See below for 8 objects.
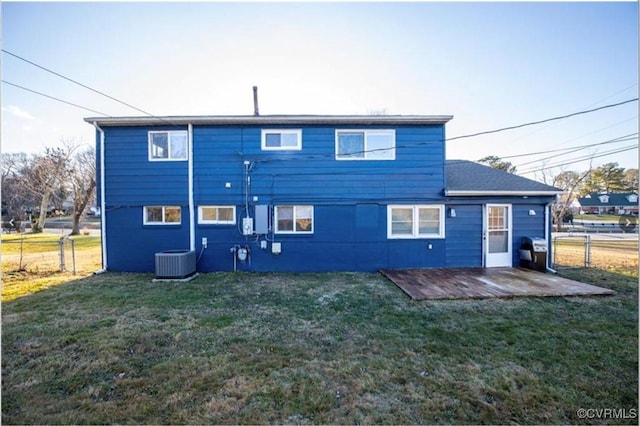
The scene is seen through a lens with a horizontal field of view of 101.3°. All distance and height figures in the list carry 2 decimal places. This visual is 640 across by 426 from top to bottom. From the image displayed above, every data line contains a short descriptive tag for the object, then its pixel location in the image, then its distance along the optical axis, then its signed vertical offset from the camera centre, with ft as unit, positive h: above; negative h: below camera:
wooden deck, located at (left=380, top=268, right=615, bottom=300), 18.16 -5.71
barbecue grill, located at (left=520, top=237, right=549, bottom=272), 24.66 -4.04
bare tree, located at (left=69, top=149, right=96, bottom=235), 73.64 +8.86
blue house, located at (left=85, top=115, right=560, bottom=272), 25.90 +1.32
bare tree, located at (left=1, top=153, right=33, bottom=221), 80.38 +7.58
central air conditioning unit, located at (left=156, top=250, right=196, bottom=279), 22.79 -4.60
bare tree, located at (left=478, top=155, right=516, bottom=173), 76.35 +14.29
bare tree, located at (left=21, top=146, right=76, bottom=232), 70.03 +10.71
